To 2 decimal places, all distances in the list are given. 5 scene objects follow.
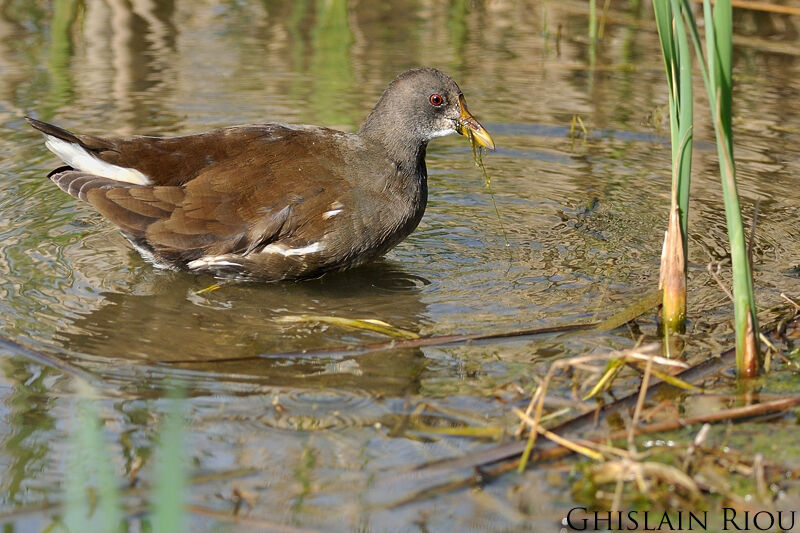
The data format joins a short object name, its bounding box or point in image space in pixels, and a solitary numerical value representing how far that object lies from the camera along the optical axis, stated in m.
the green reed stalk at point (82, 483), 4.16
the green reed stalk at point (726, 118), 6.55
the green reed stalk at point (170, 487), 3.91
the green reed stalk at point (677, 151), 6.96
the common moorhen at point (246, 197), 9.64
